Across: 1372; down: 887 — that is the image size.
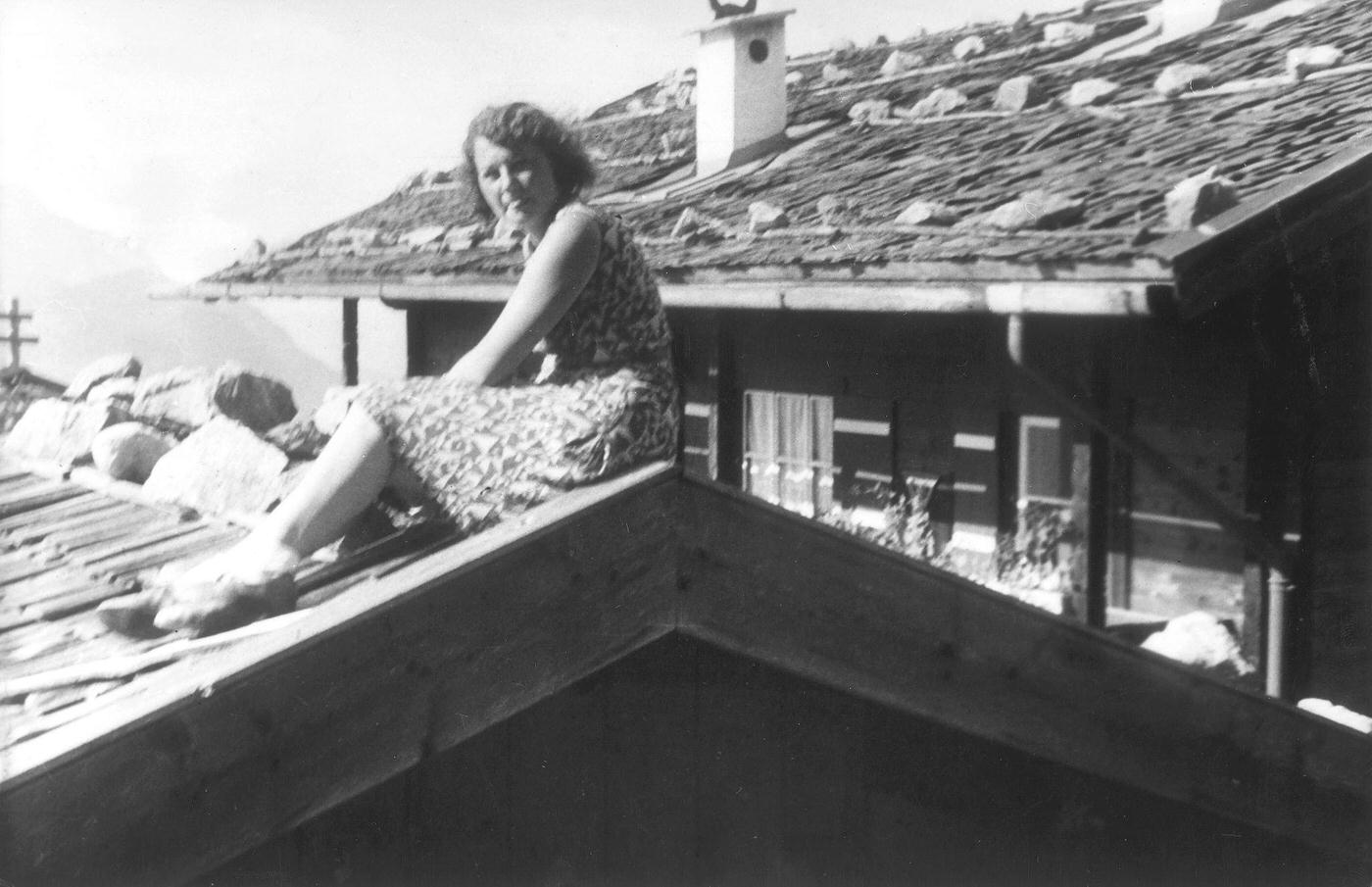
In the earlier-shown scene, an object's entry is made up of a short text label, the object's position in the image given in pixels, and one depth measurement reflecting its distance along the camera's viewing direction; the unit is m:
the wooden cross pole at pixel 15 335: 12.47
